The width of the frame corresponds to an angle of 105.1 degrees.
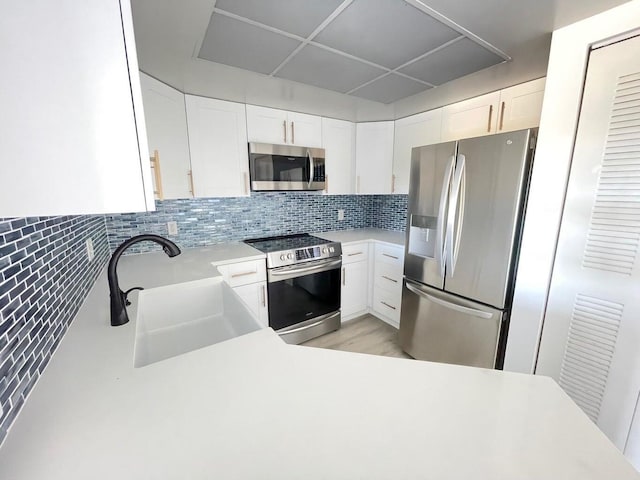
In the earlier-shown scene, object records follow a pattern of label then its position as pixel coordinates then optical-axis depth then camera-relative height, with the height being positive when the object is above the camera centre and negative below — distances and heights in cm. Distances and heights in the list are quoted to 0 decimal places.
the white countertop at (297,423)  42 -45
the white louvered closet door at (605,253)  105 -25
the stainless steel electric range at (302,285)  208 -78
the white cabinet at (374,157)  262 +44
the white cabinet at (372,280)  244 -85
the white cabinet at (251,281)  190 -66
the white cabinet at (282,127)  213 +64
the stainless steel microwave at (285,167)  216 +28
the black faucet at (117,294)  89 -35
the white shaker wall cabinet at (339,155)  253 +46
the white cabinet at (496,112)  165 +64
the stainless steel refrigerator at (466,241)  141 -28
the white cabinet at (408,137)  222 +58
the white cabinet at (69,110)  39 +15
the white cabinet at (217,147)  192 +41
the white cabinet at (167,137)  156 +42
